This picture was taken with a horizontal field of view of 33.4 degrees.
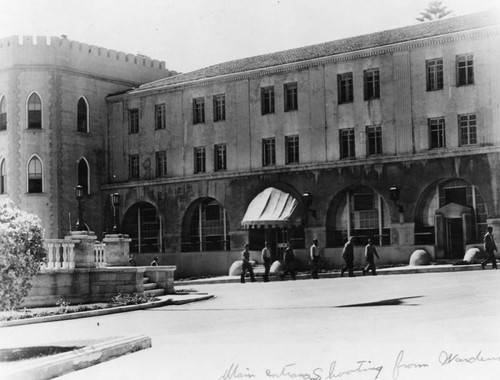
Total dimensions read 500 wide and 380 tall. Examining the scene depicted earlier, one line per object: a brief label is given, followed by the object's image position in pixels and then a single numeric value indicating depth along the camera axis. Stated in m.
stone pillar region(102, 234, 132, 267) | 28.41
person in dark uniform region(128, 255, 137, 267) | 38.56
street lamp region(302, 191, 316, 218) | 37.56
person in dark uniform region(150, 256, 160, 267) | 38.12
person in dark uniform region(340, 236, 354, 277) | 31.22
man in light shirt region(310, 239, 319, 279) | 31.86
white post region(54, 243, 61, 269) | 23.33
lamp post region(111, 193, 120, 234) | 33.64
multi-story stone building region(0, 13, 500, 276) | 34.34
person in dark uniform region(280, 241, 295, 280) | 32.44
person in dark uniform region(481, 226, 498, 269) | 28.70
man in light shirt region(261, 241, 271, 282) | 32.16
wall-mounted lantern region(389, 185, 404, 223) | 34.97
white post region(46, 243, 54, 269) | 23.34
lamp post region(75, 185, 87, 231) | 26.94
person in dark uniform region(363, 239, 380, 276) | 30.98
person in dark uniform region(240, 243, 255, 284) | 32.22
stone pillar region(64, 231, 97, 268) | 23.75
